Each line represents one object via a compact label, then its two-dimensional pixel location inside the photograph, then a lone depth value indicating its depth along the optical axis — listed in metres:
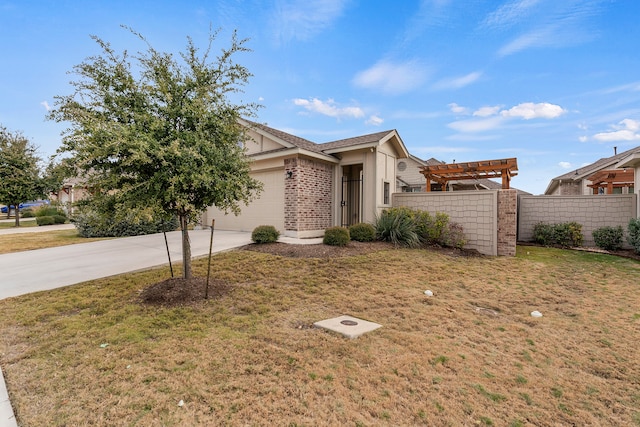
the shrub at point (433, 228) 10.02
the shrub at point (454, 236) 9.92
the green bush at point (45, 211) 22.50
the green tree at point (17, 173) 19.75
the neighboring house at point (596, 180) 13.12
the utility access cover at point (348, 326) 3.69
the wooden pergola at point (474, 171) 10.89
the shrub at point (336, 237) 8.77
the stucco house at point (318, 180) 10.73
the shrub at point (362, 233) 9.71
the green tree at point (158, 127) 4.11
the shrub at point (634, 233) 9.30
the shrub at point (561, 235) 11.15
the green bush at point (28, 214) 26.13
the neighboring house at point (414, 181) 21.50
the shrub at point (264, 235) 9.07
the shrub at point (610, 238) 10.41
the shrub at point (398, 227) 9.73
